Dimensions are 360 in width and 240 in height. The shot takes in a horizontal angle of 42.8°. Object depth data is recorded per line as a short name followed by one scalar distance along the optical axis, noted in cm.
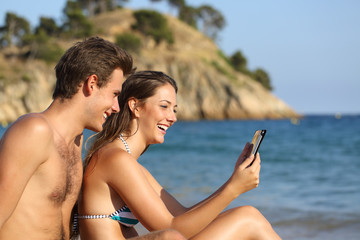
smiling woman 277
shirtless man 218
